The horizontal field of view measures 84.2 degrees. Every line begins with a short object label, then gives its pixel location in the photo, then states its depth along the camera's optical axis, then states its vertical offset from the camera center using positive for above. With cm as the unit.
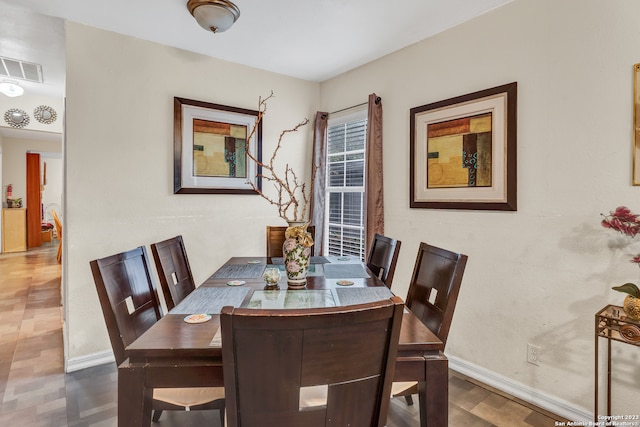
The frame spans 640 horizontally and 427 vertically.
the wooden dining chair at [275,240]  296 -27
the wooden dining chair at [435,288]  153 -38
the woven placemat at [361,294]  163 -42
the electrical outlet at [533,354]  216 -90
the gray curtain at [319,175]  365 +35
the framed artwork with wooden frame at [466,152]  228 +41
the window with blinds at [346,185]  349 +24
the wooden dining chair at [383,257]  222 -32
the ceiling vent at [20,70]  337 +139
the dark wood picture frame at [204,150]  303 +55
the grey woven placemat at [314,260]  253 -38
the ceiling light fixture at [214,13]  219 +123
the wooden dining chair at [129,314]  140 -46
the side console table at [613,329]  155 -54
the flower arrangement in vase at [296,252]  187 -24
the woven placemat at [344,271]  212 -40
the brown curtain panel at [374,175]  309 +30
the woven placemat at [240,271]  210 -40
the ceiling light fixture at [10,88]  371 +126
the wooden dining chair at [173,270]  193 -36
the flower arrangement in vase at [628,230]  156 -10
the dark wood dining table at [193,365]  112 -51
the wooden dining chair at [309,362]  80 -37
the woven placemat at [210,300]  150 -42
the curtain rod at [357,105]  310 +99
